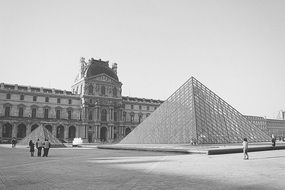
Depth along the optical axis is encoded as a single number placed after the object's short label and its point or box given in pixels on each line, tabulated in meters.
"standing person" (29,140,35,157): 17.48
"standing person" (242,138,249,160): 14.25
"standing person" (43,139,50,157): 17.08
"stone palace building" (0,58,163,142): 57.88
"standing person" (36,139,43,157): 17.39
